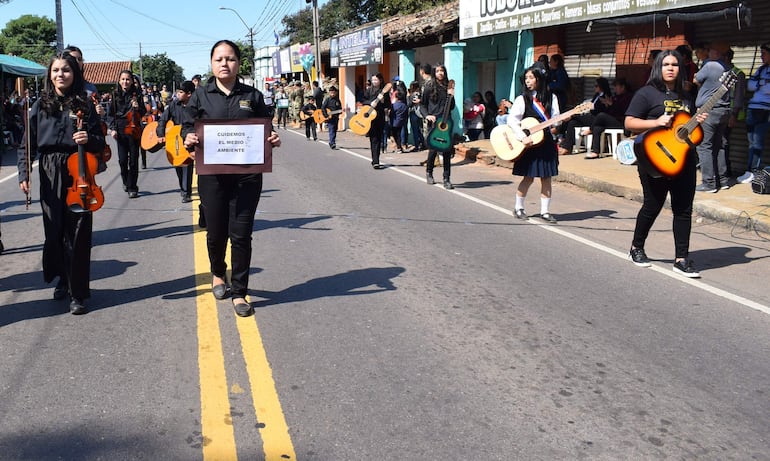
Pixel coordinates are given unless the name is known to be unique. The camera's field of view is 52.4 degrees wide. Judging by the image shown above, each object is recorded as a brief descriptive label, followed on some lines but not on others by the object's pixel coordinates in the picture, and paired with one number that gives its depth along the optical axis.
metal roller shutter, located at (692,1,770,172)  12.58
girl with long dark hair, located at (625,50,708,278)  6.57
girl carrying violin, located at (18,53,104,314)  5.53
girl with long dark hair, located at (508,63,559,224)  9.09
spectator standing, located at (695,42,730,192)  10.73
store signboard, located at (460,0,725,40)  13.45
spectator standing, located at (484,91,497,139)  21.44
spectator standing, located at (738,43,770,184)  11.05
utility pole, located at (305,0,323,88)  35.19
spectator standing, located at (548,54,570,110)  17.23
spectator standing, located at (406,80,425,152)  20.17
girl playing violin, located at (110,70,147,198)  11.66
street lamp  67.85
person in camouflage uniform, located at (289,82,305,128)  32.03
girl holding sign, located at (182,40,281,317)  5.36
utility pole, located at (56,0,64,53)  32.40
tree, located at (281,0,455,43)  47.59
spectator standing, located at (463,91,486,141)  20.98
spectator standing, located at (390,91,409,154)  19.81
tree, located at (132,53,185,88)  115.38
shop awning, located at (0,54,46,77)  26.17
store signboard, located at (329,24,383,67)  25.42
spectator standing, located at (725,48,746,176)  11.62
